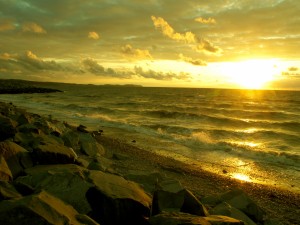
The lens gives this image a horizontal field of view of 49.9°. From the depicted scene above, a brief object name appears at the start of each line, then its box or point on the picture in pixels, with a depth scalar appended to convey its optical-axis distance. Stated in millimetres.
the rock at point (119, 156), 10875
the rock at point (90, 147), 10095
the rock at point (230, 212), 5125
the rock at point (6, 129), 7901
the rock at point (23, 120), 12459
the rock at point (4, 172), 4677
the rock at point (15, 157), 5480
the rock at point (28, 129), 9500
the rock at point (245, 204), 5805
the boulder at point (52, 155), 5969
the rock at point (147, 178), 5830
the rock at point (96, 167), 6446
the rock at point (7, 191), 3839
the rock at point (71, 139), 10059
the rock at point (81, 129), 16328
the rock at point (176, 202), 4879
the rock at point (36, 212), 3123
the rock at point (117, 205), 4125
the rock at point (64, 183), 4253
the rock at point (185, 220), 3806
